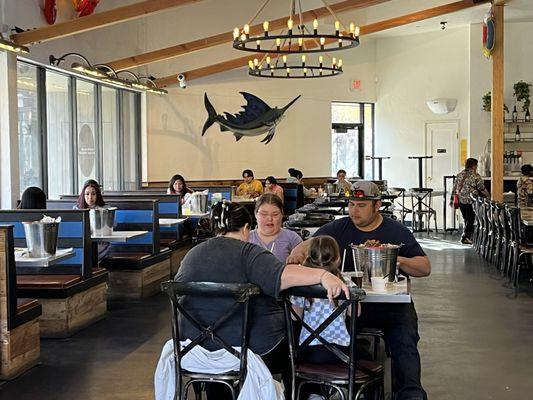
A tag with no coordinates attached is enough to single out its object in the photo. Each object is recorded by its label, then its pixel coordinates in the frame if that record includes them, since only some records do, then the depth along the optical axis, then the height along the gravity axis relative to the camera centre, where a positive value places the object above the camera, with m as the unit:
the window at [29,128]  9.71 +0.59
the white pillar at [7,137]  8.98 +0.44
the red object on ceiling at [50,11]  9.88 +2.08
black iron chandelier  8.07 +1.55
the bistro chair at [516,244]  8.55 -0.84
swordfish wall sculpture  16.31 +1.13
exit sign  17.77 +1.97
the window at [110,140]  13.21 +0.57
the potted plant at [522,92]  14.97 +1.48
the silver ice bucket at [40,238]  5.34 -0.44
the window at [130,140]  14.39 +0.62
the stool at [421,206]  15.59 -0.76
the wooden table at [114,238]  6.96 -0.58
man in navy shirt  4.20 -0.55
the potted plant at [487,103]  15.42 +1.32
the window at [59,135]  10.75 +0.55
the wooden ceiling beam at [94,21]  8.77 +1.87
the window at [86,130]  11.86 +0.68
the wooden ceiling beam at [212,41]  12.71 +2.25
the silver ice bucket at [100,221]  7.11 -0.44
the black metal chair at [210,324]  3.42 -0.69
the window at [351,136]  18.17 +0.82
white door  16.89 +0.28
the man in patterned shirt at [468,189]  13.30 -0.33
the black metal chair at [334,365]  3.40 -0.90
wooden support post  12.71 +1.02
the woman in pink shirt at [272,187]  13.19 -0.26
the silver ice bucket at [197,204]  10.27 -0.41
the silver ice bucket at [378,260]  4.00 -0.46
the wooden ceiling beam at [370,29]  14.53 +2.80
